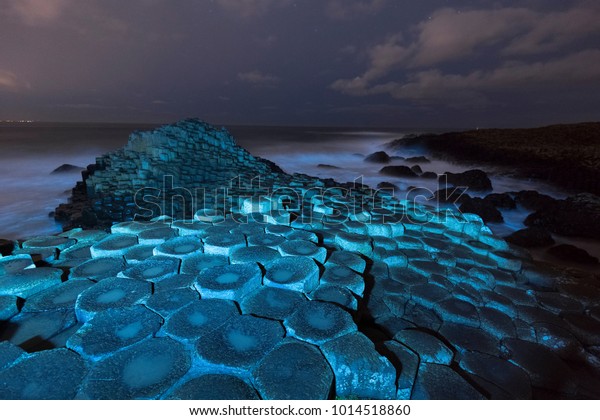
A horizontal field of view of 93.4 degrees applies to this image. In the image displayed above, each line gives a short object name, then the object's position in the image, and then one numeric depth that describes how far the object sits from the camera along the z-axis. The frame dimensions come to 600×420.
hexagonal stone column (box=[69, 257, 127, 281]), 2.60
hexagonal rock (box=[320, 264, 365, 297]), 2.62
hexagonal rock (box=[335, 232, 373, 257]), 3.76
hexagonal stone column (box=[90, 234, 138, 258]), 2.93
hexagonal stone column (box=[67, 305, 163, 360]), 1.78
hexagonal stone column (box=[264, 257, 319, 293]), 2.45
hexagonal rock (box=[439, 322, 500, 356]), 2.53
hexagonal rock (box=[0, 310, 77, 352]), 1.92
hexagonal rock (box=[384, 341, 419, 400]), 1.88
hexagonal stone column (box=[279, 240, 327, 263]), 2.97
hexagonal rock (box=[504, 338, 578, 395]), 2.35
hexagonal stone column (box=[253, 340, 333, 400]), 1.56
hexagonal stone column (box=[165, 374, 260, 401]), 1.53
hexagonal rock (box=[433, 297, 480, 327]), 2.82
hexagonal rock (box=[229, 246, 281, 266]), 2.80
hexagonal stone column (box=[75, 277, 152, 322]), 2.10
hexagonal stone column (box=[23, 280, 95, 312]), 2.21
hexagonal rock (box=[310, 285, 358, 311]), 2.39
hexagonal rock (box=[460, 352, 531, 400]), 2.19
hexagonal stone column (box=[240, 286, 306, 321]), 2.14
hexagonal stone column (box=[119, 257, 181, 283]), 2.54
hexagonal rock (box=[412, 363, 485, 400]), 1.90
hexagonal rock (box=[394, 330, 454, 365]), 2.21
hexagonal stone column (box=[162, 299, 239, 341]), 1.91
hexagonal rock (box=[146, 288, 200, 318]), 2.13
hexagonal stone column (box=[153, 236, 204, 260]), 2.92
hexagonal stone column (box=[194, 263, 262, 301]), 2.28
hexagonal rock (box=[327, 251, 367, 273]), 3.04
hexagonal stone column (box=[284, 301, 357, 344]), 1.93
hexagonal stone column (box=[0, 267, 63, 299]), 2.31
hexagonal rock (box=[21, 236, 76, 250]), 3.19
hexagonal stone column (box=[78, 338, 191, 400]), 1.52
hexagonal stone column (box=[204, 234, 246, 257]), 2.99
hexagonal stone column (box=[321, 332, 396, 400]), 1.73
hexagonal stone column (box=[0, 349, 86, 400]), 1.52
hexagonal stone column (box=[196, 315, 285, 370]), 1.71
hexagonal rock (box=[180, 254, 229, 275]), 2.67
